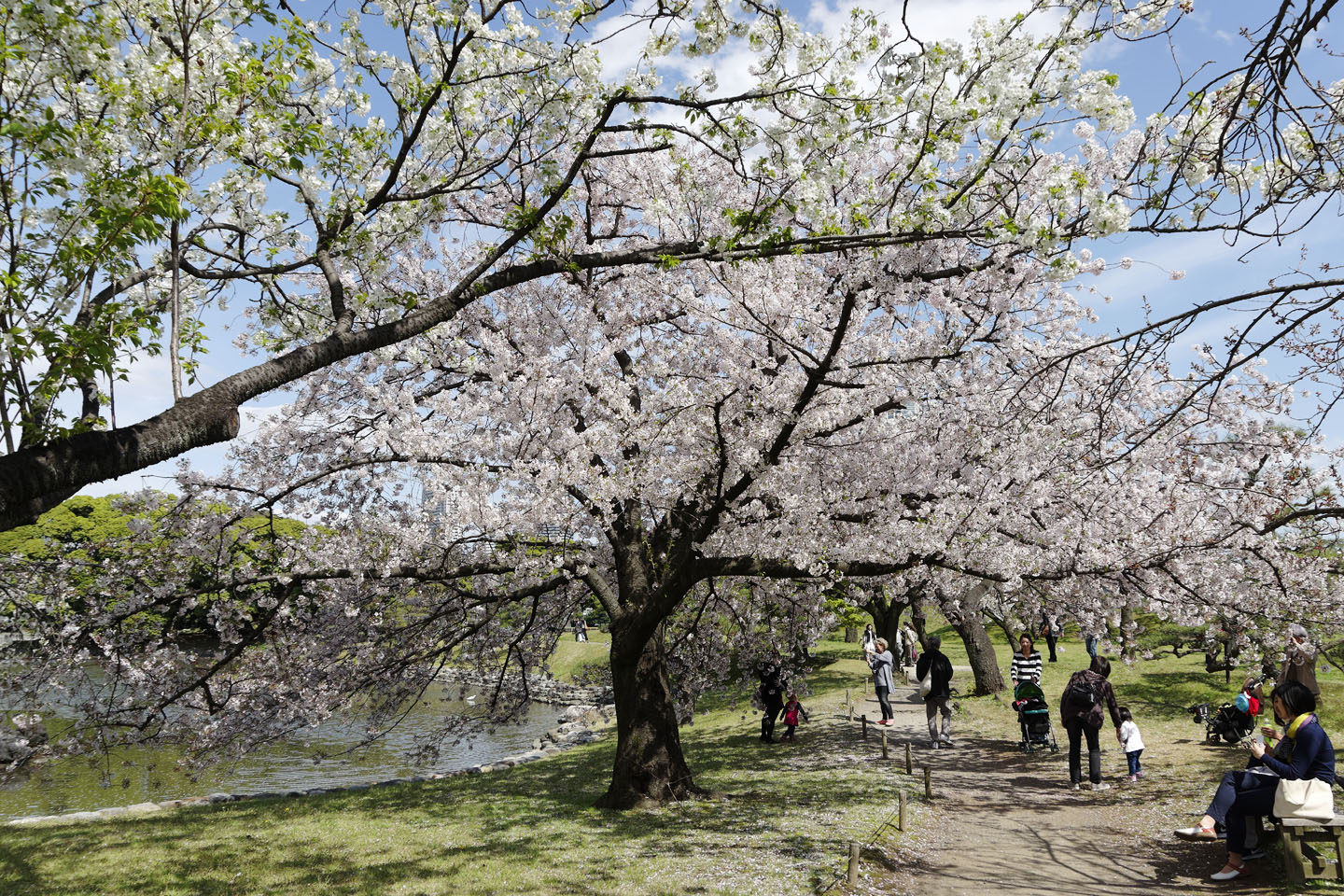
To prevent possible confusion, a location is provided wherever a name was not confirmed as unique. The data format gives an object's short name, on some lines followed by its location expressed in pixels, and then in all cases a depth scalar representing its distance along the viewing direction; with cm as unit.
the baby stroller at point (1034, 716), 1434
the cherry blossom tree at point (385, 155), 464
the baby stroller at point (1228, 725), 1294
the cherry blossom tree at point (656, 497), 891
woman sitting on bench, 669
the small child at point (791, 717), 1633
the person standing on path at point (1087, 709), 1111
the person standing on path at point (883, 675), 1719
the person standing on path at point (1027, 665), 1416
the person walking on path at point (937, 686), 1448
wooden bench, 641
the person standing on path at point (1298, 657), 907
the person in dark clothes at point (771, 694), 1602
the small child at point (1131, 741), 1147
